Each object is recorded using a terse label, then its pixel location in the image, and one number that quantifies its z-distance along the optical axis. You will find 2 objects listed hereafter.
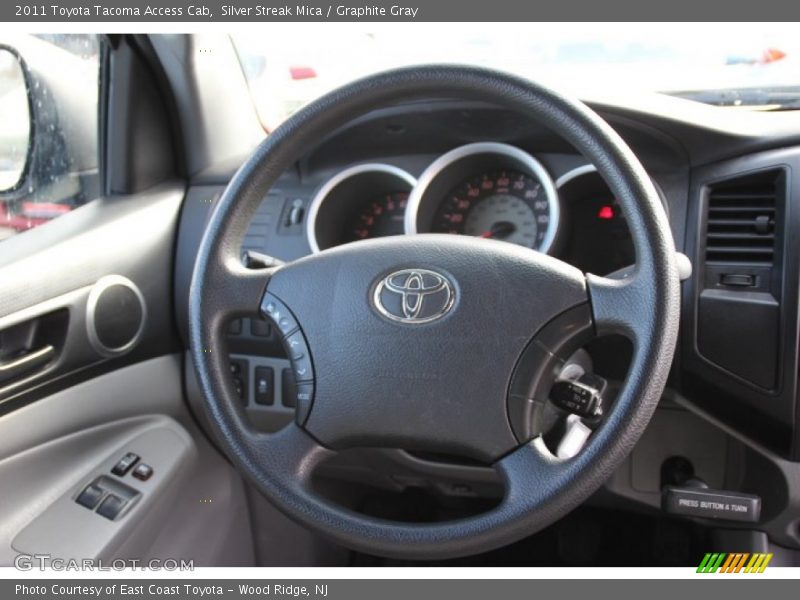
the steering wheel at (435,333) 0.89
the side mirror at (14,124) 1.54
